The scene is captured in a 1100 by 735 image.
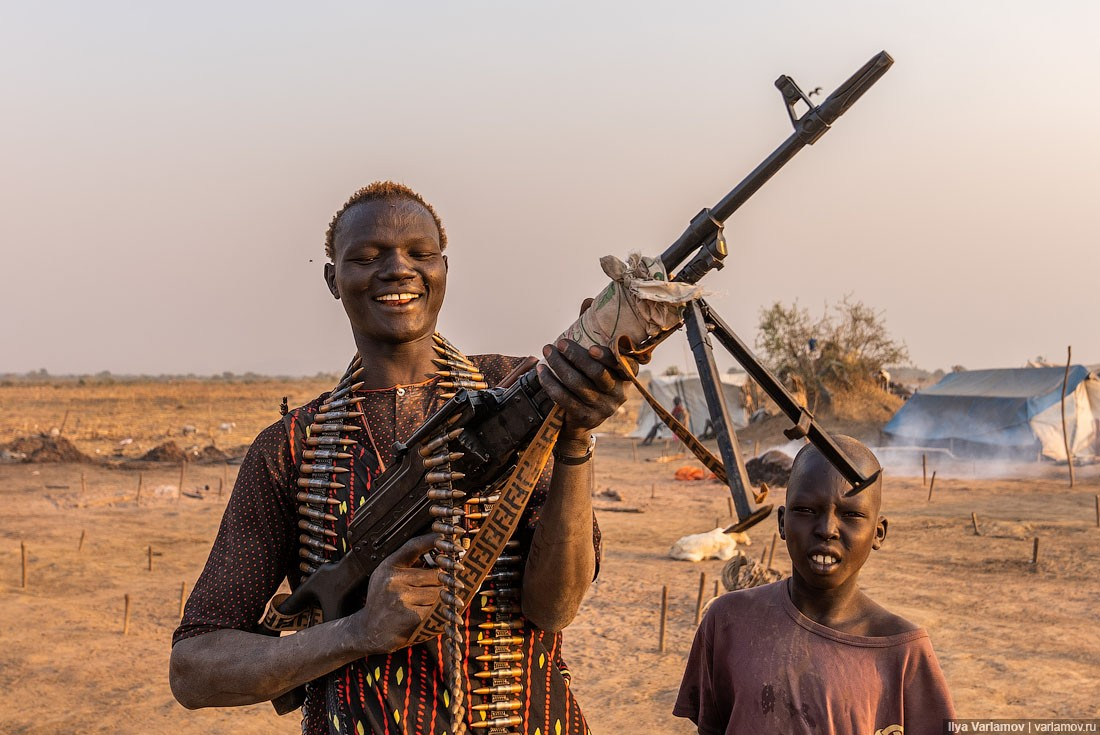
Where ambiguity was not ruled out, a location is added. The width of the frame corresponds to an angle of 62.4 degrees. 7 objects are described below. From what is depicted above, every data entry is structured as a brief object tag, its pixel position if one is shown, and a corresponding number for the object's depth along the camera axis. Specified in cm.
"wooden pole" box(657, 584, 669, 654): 778
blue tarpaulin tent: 1988
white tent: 2925
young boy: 257
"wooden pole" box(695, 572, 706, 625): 800
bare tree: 2688
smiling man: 188
